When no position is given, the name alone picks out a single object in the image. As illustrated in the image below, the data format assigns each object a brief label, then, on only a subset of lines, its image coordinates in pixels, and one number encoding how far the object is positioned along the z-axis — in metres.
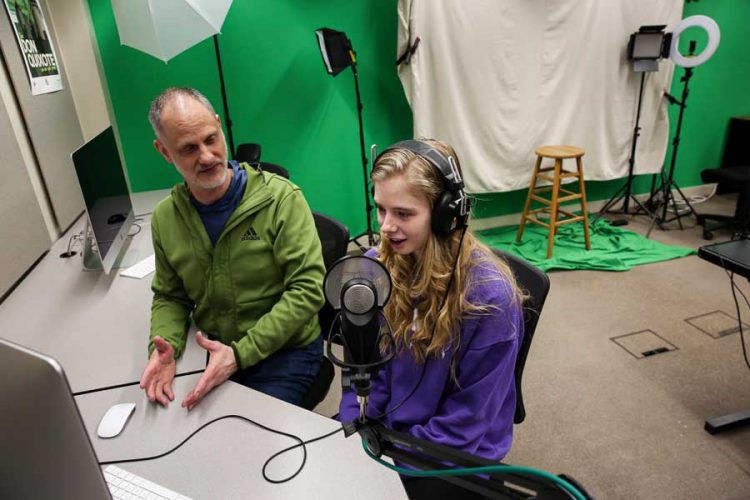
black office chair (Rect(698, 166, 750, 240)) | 3.36
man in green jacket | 1.35
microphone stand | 0.43
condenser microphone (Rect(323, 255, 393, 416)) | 0.56
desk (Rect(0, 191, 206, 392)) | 1.23
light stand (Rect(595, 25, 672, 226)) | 3.40
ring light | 3.21
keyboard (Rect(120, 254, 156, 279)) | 1.77
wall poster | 1.98
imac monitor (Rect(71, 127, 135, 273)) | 1.59
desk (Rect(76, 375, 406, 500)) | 0.84
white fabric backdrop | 3.21
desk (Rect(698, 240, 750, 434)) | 1.61
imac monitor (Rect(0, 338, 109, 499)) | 0.47
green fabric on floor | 3.24
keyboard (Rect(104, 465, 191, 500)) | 0.84
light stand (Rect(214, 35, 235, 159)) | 2.72
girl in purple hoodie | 0.96
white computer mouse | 1.00
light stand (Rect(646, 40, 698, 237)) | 3.63
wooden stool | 3.24
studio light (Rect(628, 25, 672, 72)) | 3.40
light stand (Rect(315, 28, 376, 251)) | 2.85
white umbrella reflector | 2.16
